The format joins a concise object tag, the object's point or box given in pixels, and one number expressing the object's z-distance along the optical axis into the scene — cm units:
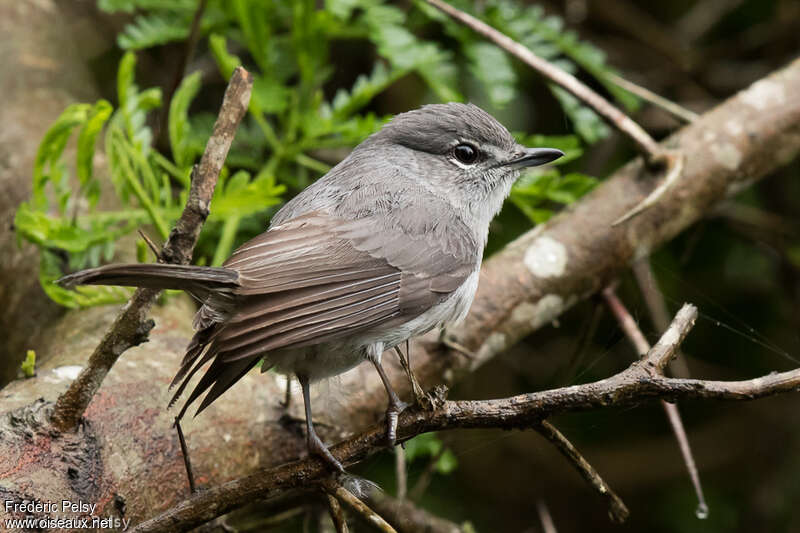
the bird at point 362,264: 430
